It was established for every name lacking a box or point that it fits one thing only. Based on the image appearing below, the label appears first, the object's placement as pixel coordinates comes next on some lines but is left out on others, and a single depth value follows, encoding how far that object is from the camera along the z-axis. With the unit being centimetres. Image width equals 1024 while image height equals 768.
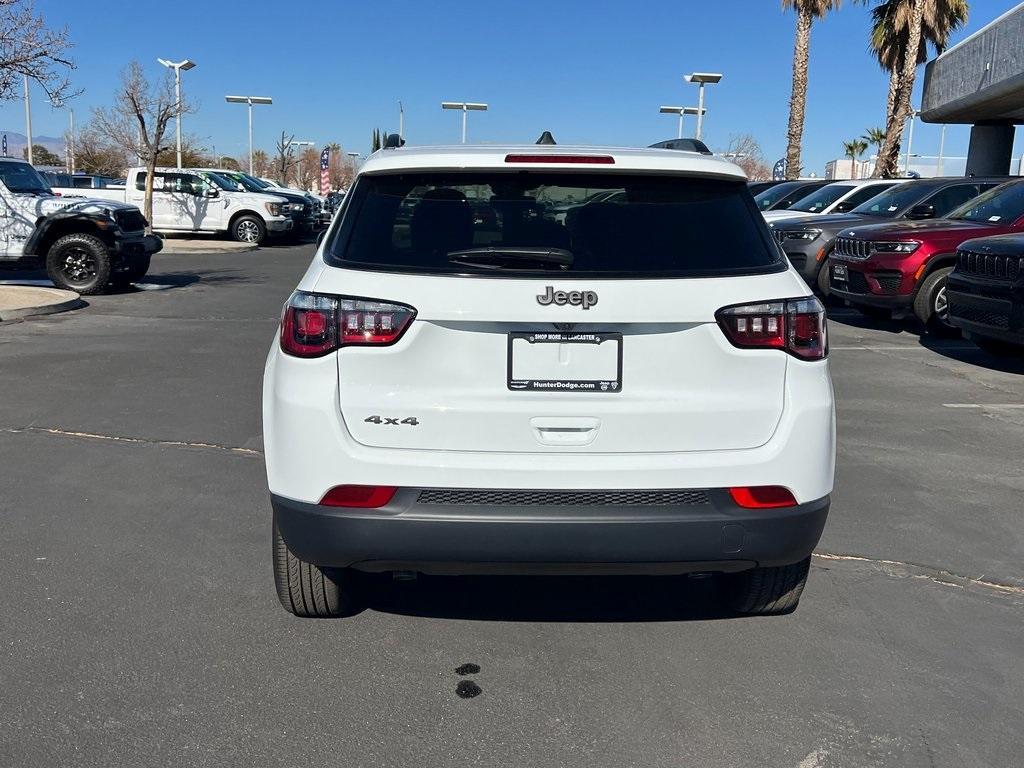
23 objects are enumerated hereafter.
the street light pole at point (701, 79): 3491
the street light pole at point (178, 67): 3334
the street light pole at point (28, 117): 5281
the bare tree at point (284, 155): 6297
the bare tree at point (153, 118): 2652
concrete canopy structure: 2188
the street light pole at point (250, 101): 5066
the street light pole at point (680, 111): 4260
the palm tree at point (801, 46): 3097
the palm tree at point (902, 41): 3073
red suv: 1143
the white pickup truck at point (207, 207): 2703
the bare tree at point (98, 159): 5907
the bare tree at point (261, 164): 9388
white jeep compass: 312
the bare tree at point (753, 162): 6632
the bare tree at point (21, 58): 1207
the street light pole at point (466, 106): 4633
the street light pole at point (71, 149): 7076
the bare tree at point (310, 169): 9800
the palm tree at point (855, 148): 7538
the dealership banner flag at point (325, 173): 4603
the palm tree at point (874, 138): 6481
